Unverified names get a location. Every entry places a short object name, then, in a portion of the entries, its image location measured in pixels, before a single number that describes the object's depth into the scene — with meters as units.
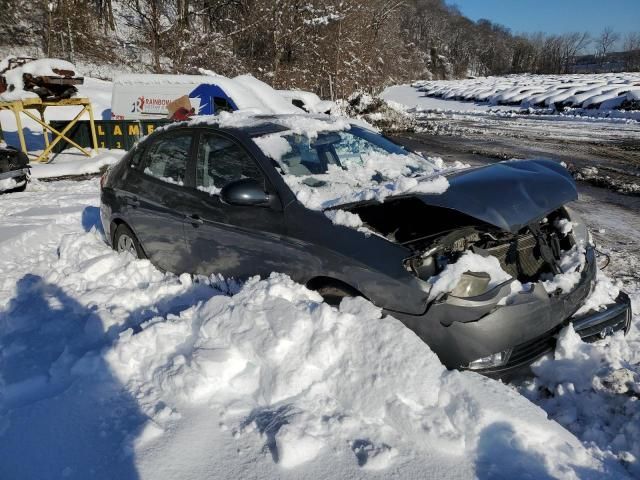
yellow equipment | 11.48
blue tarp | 14.44
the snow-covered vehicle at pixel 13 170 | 8.79
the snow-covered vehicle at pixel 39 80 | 12.02
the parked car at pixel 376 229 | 2.62
